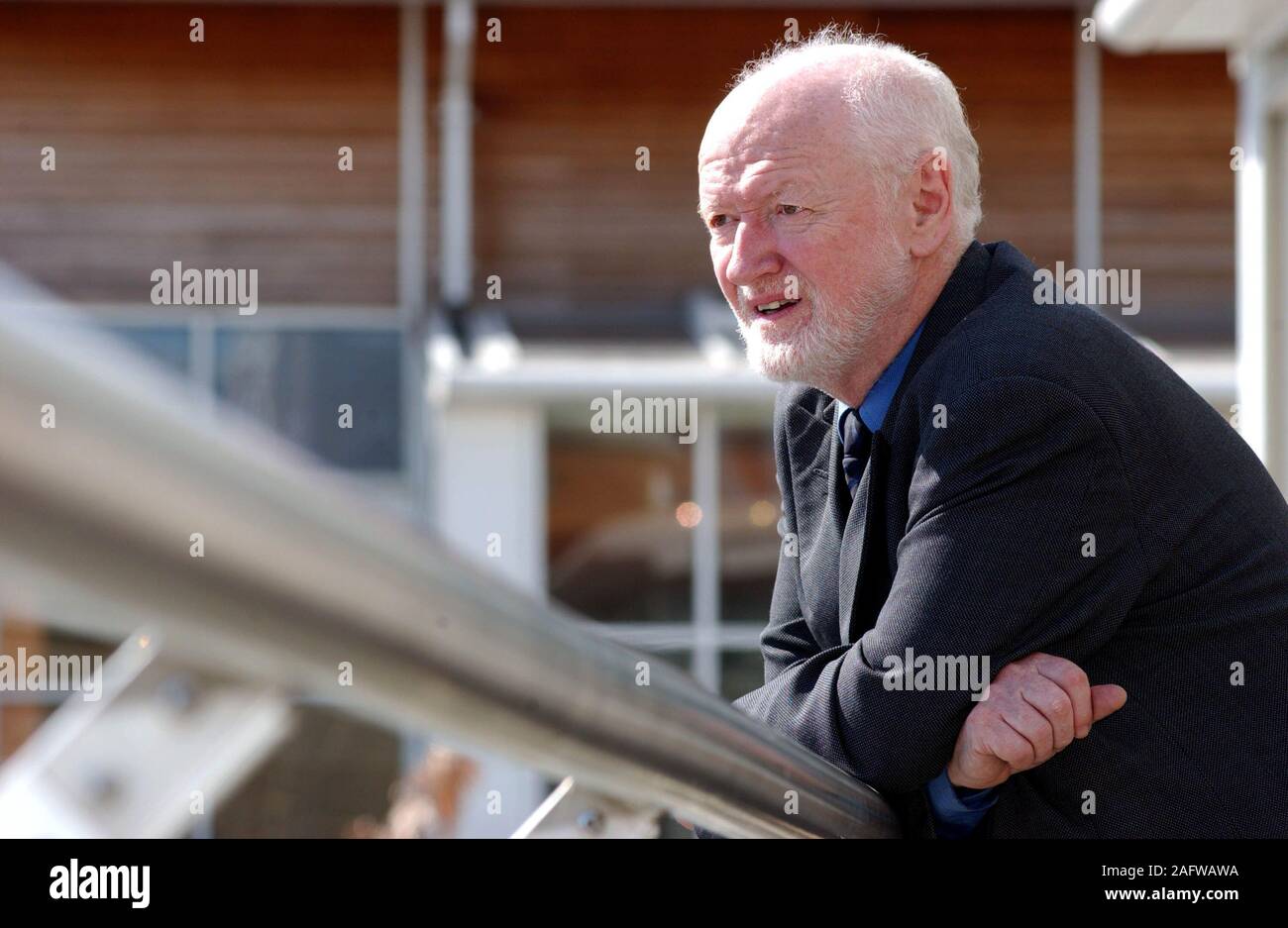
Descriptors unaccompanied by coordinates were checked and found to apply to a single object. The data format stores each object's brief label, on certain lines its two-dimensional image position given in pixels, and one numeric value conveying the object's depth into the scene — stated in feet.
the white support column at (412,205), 37.99
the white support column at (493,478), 34.37
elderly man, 5.35
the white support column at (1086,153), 38.40
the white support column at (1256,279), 14.52
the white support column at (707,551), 34.91
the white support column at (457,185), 37.37
